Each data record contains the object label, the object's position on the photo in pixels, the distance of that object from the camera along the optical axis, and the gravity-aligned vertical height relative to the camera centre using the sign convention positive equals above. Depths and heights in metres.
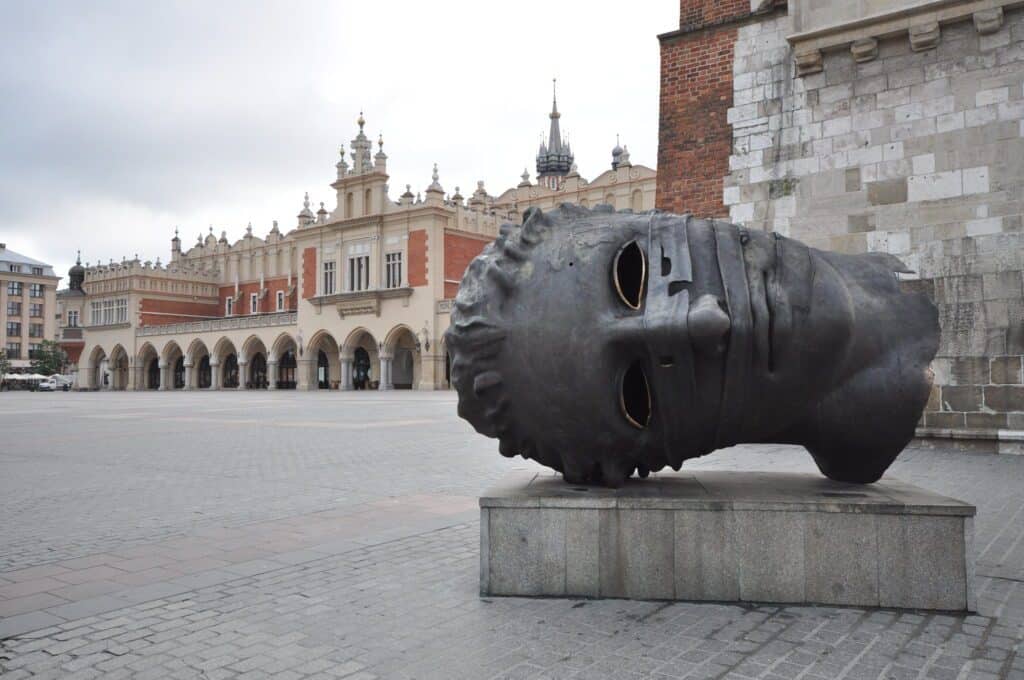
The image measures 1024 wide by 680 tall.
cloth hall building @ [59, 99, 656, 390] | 43.81 +4.27
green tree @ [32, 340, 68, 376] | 73.69 +0.13
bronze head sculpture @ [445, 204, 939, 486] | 3.53 +0.03
